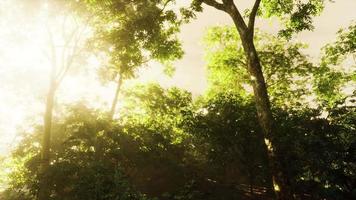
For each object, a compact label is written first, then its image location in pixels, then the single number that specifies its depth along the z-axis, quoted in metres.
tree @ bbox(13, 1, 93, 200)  17.31
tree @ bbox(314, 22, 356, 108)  29.73
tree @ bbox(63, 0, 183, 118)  15.94
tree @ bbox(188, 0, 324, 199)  10.96
